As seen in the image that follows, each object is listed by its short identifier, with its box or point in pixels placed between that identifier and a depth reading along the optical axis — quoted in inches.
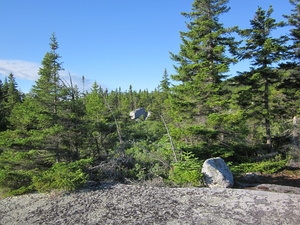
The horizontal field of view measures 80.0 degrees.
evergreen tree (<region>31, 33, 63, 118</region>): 360.5
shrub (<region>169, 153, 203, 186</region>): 269.4
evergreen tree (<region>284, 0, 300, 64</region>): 478.9
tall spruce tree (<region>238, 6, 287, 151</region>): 478.9
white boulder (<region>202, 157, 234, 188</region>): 264.1
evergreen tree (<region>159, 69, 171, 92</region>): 1099.8
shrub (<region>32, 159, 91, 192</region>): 232.2
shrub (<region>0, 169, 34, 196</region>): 254.2
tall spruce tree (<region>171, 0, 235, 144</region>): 440.1
